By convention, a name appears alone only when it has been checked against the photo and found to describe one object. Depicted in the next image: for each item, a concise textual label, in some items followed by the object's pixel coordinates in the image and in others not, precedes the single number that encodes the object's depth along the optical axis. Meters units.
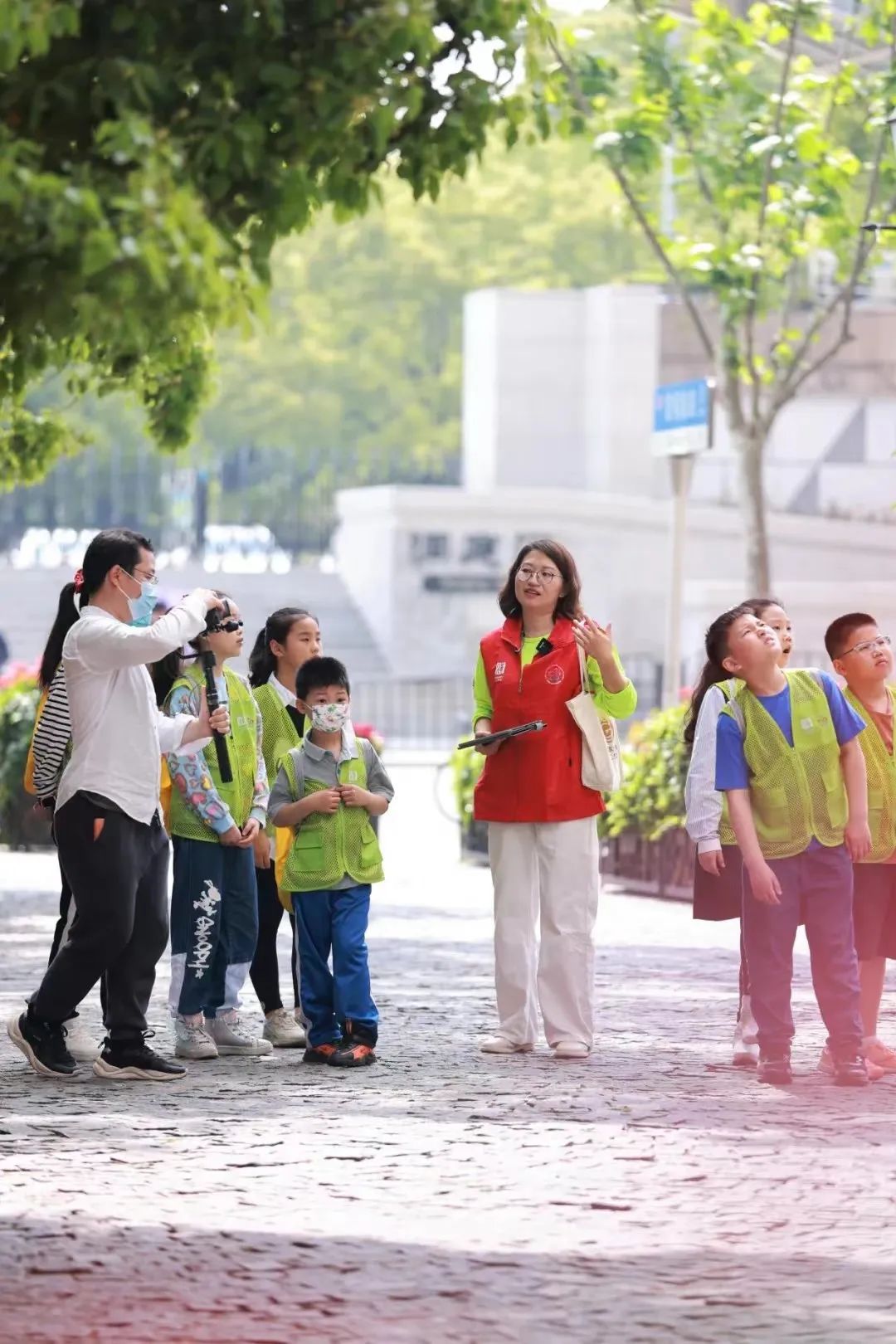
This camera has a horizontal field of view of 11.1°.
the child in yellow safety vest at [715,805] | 15.30
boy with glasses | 16.01
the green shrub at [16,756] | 35.76
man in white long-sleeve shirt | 14.79
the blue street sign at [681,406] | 32.10
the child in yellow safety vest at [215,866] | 16.40
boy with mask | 15.98
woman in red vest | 16.34
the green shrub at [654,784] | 29.54
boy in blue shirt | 15.02
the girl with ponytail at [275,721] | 17.26
